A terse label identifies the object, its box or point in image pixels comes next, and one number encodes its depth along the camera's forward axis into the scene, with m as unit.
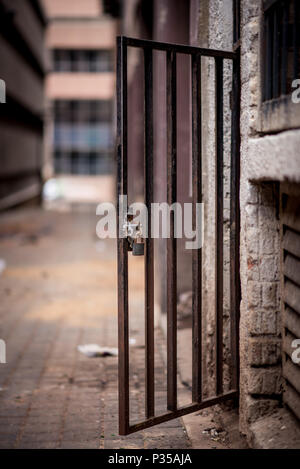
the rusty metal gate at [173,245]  3.67
